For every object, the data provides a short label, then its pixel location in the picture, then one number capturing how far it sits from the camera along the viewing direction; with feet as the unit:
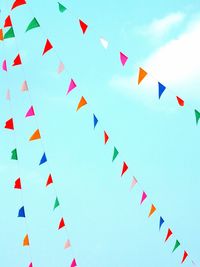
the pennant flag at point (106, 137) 40.47
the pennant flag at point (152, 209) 42.83
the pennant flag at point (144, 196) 42.84
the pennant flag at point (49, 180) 41.53
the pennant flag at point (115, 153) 41.09
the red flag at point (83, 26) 36.86
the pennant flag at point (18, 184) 40.38
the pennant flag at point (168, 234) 43.63
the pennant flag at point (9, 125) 39.32
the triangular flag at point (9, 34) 36.58
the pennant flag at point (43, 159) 40.12
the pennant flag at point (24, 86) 39.83
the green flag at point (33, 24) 35.39
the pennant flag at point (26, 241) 41.62
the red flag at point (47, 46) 36.76
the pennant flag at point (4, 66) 38.86
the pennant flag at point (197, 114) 36.83
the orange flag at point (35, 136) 39.43
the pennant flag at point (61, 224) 42.22
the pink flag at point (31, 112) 39.58
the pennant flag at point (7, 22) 36.94
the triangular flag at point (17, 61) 38.17
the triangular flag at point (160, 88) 36.03
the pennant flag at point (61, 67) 39.60
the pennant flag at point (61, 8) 36.86
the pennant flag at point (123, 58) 36.72
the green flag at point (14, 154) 39.74
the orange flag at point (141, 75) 36.52
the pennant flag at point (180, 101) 37.09
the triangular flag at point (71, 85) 38.85
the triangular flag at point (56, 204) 41.05
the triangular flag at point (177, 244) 43.84
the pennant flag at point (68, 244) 44.81
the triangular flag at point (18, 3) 35.14
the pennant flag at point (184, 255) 45.09
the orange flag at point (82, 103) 39.27
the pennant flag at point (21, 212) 40.07
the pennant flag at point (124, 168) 41.69
